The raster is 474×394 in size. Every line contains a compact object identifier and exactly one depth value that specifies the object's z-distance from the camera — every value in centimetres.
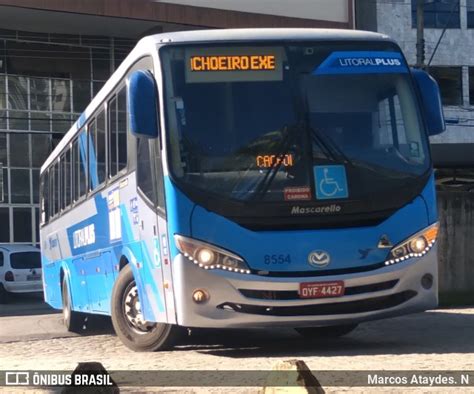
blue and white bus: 818
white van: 2580
